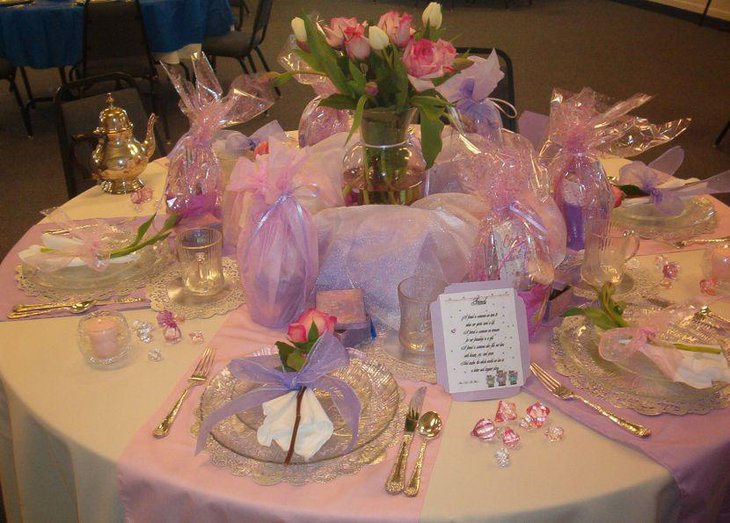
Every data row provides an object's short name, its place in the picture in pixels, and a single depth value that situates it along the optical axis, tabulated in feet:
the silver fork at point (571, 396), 3.45
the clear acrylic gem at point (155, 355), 4.11
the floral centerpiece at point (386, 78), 4.31
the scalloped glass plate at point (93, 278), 4.75
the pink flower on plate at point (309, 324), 3.60
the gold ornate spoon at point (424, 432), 3.20
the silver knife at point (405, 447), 3.17
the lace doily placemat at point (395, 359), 3.91
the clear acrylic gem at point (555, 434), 3.47
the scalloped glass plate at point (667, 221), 5.35
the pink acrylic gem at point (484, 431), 3.46
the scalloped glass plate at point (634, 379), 3.64
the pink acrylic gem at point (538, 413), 3.55
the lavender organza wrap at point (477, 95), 5.38
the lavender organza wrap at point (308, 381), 3.36
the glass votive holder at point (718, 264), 4.64
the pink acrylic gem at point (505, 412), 3.58
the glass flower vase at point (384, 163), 4.66
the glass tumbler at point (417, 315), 4.02
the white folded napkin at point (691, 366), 3.61
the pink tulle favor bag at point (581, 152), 5.02
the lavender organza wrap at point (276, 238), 4.15
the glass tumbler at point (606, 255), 4.62
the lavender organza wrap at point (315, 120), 5.93
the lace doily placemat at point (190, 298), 4.53
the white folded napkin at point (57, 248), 4.87
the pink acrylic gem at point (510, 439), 3.43
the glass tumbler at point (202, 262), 4.65
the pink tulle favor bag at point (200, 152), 5.24
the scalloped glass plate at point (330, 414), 3.36
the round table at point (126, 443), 3.16
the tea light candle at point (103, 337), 3.99
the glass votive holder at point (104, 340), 4.00
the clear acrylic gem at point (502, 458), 3.31
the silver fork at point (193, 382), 3.52
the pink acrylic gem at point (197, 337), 4.24
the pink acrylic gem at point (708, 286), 4.64
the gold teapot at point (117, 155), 6.09
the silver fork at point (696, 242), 5.20
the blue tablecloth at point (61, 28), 13.76
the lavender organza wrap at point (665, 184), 5.44
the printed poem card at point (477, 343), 3.72
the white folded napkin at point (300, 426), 3.32
